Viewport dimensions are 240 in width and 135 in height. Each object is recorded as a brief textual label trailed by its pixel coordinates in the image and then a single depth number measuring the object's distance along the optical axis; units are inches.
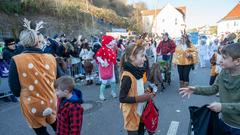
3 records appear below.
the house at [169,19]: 2960.9
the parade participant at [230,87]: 104.8
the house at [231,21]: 2972.4
